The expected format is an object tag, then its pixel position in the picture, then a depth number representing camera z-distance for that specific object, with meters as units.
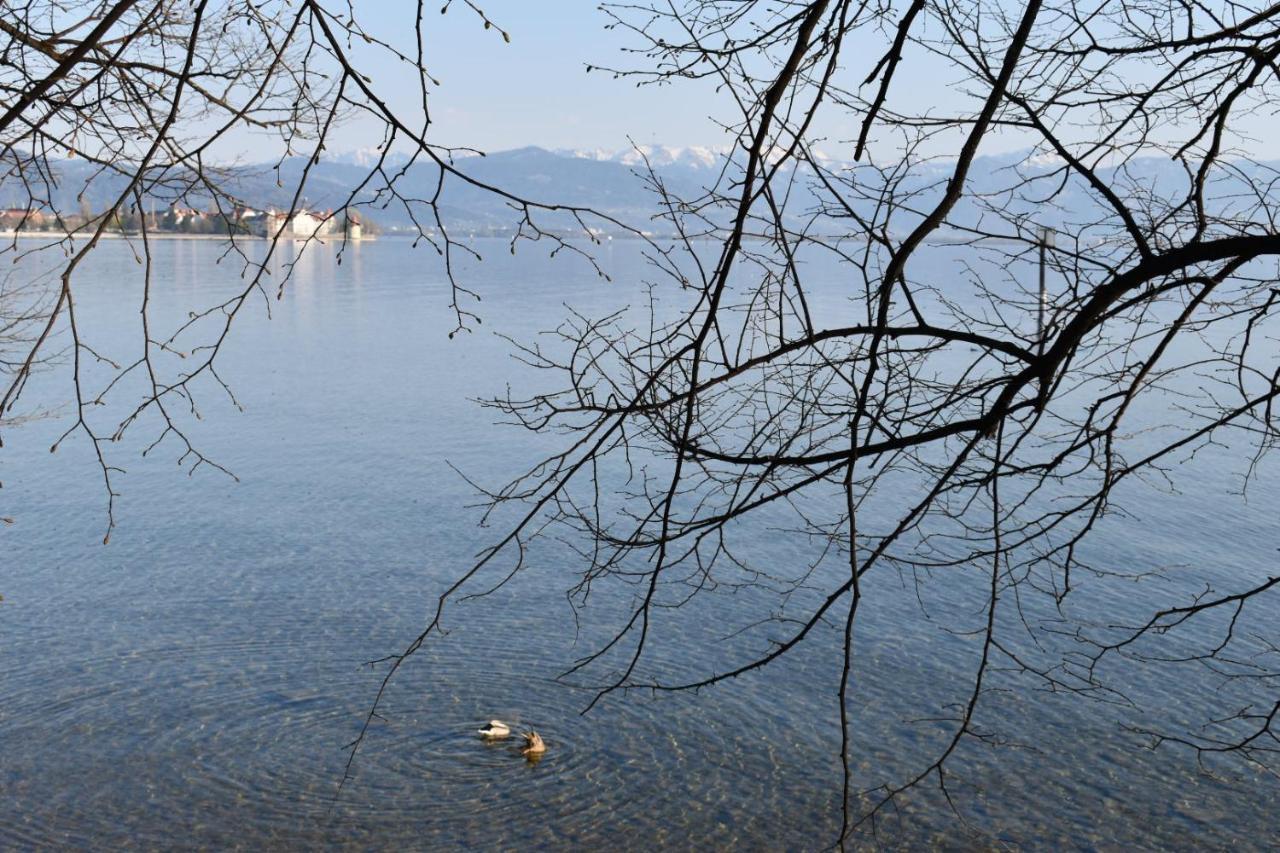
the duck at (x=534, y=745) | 10.40
